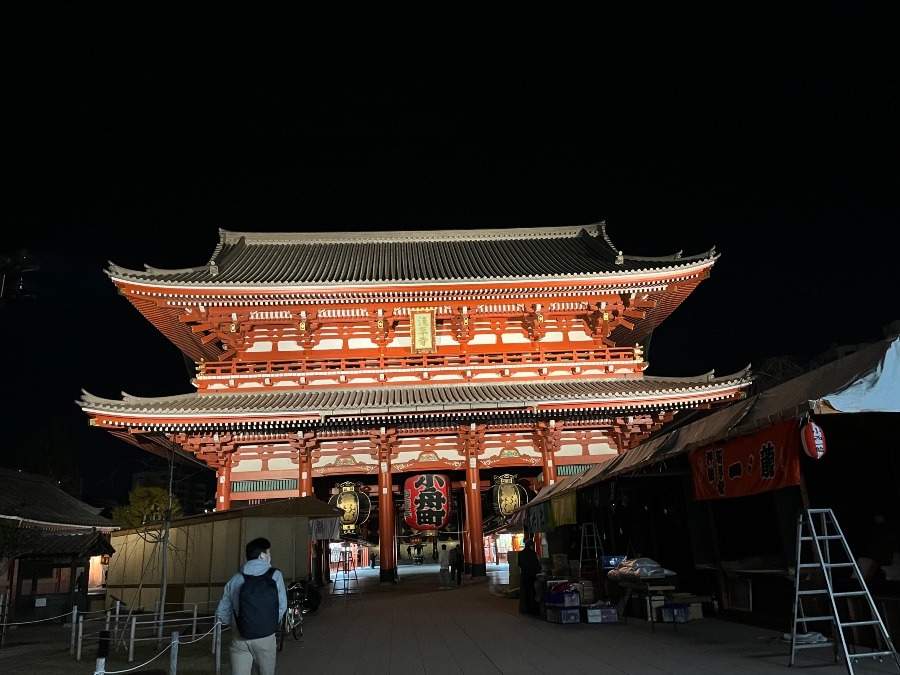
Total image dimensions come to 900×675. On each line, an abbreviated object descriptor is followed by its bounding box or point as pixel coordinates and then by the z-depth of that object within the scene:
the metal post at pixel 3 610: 16.34
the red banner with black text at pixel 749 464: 8.46
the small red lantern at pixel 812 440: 7.83
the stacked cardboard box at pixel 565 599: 12.15
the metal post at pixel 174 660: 7.83
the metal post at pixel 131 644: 10.74
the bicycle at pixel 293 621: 11.24
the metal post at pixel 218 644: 9.24
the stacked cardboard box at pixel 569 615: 12.03
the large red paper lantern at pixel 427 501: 21.75
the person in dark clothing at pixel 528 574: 13.77
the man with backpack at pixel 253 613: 6.32
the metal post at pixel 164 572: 12.53
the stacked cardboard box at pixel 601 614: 12.03
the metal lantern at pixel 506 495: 22.61
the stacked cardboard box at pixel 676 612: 11.25
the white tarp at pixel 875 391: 7.59
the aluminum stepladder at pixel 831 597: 7.24
